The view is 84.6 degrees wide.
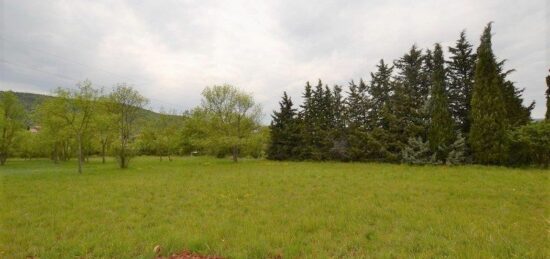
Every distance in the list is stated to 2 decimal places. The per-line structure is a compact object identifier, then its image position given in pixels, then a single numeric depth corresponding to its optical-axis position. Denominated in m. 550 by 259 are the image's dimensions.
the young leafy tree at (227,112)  36.97
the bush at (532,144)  21.27
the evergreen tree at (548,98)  23.25
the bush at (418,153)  27.90
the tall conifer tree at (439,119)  27.56
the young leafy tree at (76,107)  25.47
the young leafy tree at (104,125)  28.22
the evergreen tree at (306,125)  40.84
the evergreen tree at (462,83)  29.98
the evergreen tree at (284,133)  42.25
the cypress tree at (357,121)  35.62
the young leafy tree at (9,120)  39.78
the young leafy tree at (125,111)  31.37
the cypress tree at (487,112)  24.01
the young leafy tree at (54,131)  25.86
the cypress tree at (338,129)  37.99
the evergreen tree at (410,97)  30.86
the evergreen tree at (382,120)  32.56
